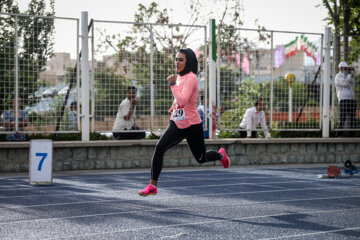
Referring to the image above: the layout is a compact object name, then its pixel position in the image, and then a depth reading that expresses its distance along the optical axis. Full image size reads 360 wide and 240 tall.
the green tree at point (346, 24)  14.10
